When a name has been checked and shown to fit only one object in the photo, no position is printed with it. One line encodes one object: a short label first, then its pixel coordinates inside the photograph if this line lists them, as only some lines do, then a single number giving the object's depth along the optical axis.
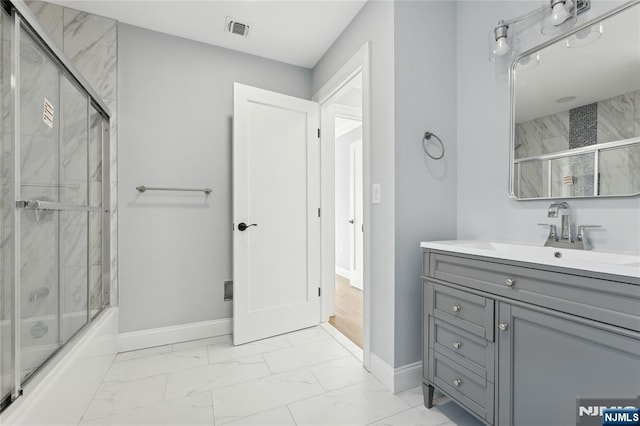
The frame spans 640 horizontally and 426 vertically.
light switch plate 1.81
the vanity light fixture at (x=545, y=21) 1.29
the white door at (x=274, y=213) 2.29
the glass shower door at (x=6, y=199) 1.06
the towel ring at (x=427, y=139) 1.78
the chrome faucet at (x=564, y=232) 1.28
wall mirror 1.19
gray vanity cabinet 0.86
